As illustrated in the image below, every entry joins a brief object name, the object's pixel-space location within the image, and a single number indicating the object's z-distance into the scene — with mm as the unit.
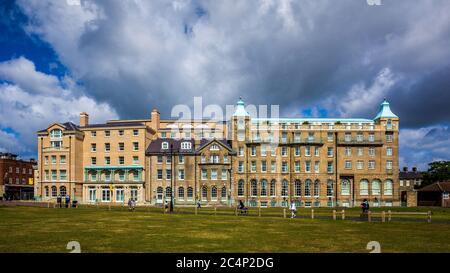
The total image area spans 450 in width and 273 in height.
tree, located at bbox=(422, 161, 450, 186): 96938
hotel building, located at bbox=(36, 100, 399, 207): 72625
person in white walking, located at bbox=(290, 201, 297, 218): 36500
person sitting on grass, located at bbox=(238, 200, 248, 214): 41562
